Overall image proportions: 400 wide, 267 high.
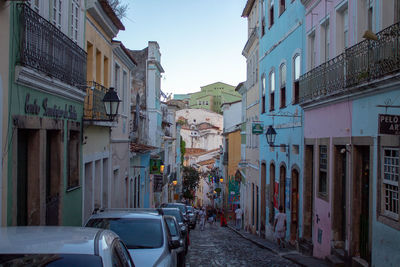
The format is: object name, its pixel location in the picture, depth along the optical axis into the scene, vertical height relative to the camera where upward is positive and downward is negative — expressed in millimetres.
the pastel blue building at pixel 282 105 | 17391 +1395
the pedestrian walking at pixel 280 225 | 17484 -3255
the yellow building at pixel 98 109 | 13680 +775
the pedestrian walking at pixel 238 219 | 31766 -5557
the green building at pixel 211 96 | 90562 +7844
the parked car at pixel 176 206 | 27044 -4053
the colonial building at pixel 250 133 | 26250 +239
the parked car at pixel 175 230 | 11174 -2523
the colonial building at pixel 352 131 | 9281 +156
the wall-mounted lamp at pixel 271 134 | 19188 +117
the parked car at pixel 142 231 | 7660 -1662
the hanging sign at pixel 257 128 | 21875 +407
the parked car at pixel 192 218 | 29306 -5410
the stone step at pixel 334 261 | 12305 -3268
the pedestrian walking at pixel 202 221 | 31891 -5741
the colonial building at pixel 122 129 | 17891 +293
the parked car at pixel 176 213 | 18652 -3068
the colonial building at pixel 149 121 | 26158 +997
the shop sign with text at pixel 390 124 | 7738 +221
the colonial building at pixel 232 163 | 35144 -2401
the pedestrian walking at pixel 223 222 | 38469 -6957
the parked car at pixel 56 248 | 3781 -936
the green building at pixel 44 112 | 7895 +482
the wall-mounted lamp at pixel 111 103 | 12344 +859
